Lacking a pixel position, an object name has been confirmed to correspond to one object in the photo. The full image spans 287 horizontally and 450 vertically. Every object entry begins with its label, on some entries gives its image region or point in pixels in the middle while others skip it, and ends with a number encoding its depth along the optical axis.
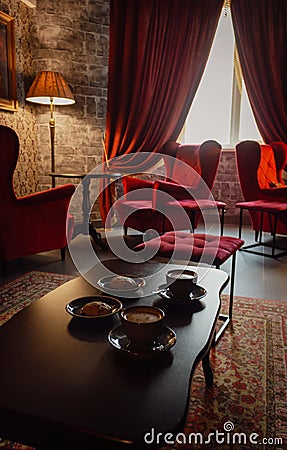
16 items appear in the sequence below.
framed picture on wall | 3.99
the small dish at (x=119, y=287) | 1.42
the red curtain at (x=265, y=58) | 4.49
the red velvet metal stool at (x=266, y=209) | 3.35
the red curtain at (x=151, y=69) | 4.69
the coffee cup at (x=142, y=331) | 0.99
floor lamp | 4.02
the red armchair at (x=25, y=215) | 2.67
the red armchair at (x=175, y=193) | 3.46
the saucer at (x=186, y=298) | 1.33
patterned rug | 1.25
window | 5.00
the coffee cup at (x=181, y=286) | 1.35
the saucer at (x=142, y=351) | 0.97
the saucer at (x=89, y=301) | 1.18
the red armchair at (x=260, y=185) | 3.71
